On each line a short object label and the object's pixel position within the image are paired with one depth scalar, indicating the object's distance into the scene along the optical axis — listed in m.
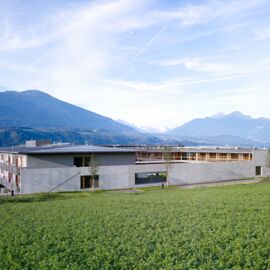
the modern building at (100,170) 38.17
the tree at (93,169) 39.65
